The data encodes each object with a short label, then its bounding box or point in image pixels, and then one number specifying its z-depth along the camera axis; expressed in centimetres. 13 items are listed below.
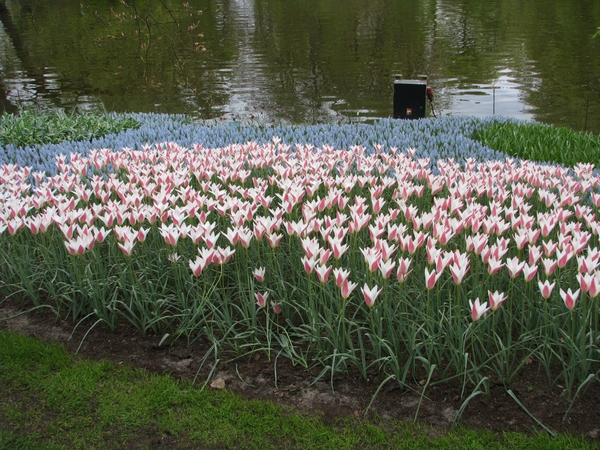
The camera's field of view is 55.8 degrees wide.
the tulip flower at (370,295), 284
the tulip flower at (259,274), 337
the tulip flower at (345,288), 293
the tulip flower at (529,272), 299
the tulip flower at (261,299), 334
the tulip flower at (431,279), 289
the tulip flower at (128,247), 351
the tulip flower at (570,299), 274
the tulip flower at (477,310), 274
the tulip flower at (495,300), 276
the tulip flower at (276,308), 351
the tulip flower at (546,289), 283
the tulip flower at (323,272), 301
